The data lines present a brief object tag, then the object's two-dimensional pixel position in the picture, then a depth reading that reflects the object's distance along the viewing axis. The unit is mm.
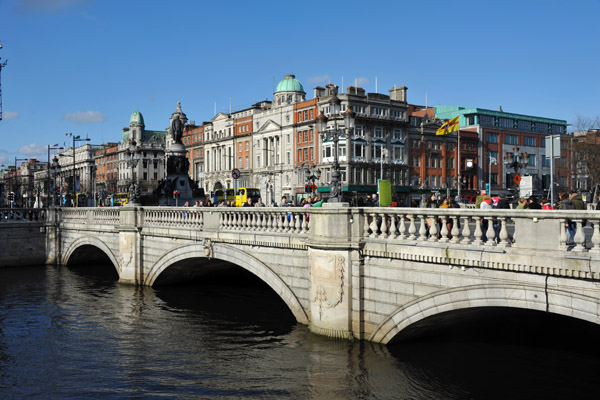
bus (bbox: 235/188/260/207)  52769
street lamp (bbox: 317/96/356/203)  15219
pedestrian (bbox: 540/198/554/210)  14027
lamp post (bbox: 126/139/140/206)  26594
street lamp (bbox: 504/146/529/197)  27922
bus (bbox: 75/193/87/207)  63994
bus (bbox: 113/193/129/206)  64600
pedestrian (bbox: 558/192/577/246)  10242
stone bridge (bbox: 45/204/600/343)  10227
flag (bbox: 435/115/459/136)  61938
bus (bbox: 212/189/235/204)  66631
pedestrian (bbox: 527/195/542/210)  14680
